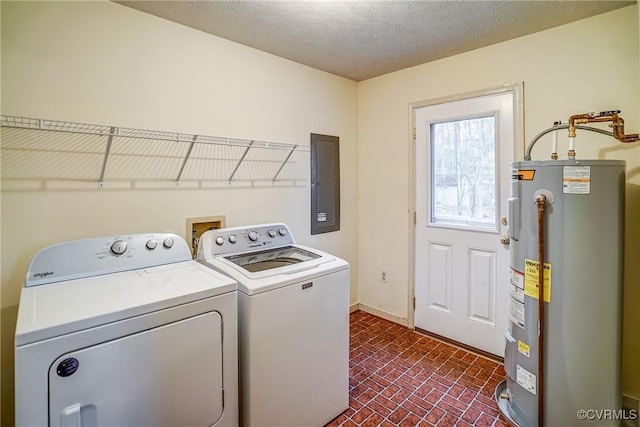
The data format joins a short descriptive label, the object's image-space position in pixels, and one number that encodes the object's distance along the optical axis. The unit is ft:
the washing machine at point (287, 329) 5.04
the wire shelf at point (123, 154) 5.09
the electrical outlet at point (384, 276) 10.23
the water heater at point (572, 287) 5.07
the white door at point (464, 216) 7.83
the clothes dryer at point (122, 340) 3.51
